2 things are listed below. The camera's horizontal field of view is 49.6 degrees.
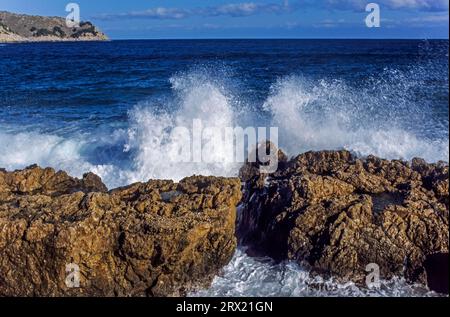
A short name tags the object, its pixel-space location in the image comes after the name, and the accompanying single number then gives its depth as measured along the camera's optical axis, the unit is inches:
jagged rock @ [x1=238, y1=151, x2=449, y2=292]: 266.4
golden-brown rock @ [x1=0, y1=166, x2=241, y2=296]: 251.9
